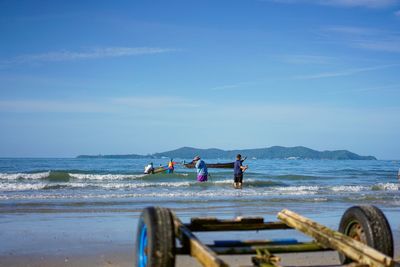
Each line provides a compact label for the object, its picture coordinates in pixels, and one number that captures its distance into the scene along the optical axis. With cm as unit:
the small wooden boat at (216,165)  3431
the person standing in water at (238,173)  2492
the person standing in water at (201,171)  2741
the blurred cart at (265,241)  405
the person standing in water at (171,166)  3656
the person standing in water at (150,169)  3731
